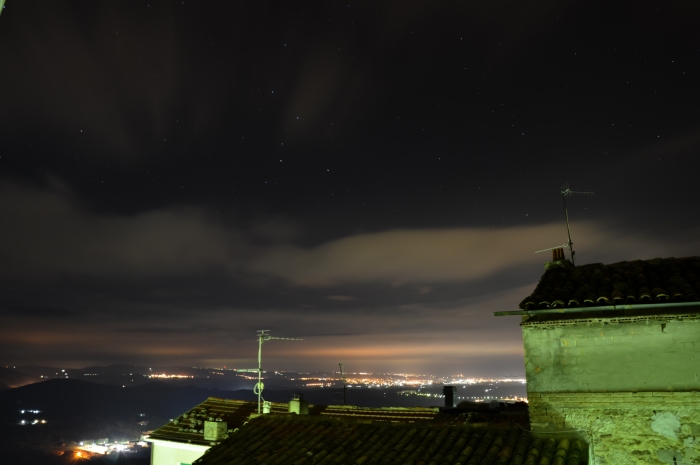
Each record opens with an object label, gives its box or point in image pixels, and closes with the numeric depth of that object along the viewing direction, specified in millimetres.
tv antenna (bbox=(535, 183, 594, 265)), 14866
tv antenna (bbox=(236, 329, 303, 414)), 18078
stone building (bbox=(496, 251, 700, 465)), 9500
